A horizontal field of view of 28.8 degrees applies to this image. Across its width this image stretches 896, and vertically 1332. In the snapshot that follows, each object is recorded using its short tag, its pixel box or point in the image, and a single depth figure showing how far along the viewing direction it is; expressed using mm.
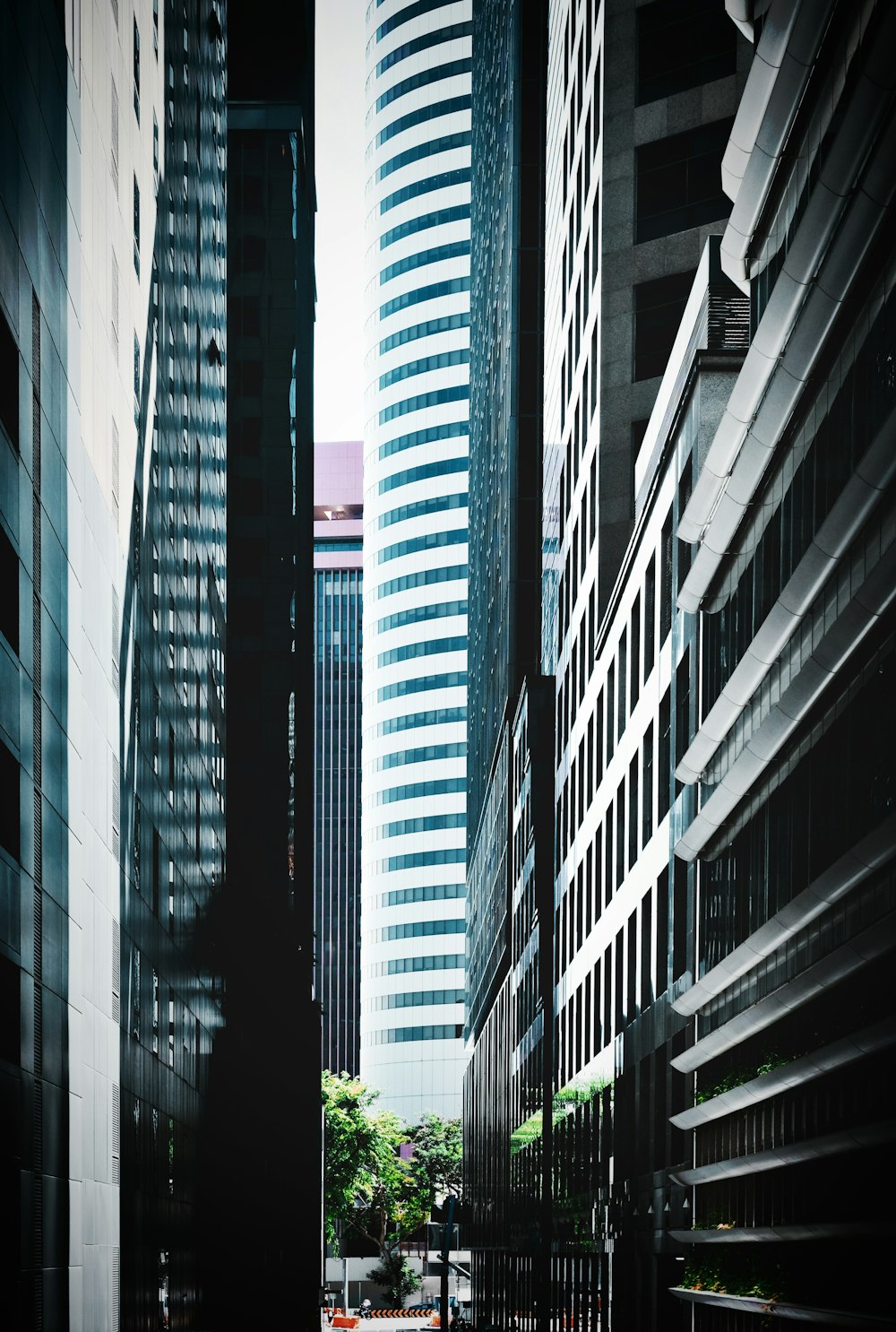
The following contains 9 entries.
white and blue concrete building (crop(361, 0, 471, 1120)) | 187000
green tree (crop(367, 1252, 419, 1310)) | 151375
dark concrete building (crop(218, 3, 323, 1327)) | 83812
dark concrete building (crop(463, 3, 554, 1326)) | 77250
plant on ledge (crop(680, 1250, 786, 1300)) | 28312
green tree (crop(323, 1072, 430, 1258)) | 131375
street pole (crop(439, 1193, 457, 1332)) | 77688
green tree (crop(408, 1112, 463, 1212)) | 163500
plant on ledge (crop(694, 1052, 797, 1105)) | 29281
